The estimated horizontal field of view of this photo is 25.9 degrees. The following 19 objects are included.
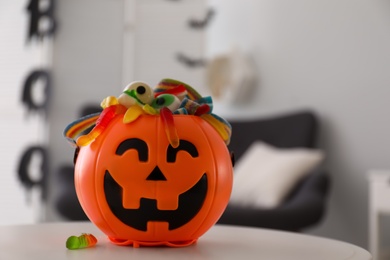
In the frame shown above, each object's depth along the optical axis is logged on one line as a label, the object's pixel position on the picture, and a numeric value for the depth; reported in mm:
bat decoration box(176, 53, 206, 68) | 3646
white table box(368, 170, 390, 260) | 2114
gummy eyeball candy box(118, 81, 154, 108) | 1064
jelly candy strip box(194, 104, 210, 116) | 1098
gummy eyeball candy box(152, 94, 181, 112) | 1077
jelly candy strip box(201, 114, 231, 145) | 1113
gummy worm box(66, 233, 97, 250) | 1019
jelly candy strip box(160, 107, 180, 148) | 1026
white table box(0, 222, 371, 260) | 989
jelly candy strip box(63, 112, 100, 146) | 1088
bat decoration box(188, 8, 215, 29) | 3652
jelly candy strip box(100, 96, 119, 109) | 1077
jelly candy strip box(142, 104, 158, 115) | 1048
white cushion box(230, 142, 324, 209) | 2332
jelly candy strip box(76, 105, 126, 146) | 1062
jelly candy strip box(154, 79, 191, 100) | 1118
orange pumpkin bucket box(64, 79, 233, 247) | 1029
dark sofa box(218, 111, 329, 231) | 1995
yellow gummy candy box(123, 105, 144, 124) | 1044
